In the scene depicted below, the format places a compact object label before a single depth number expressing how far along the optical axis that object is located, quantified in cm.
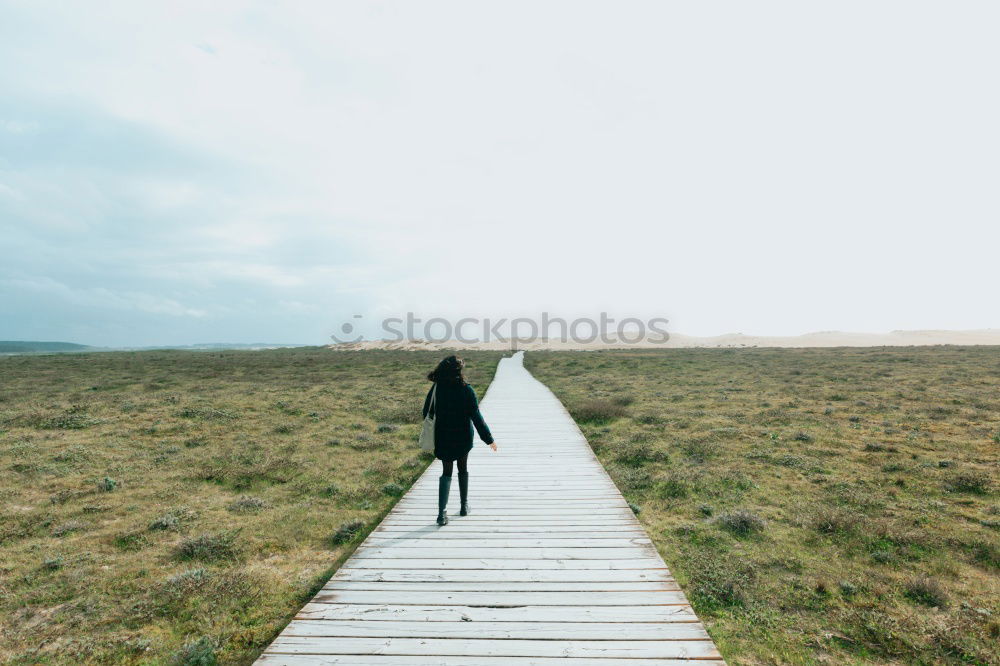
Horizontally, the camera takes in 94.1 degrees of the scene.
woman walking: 668
